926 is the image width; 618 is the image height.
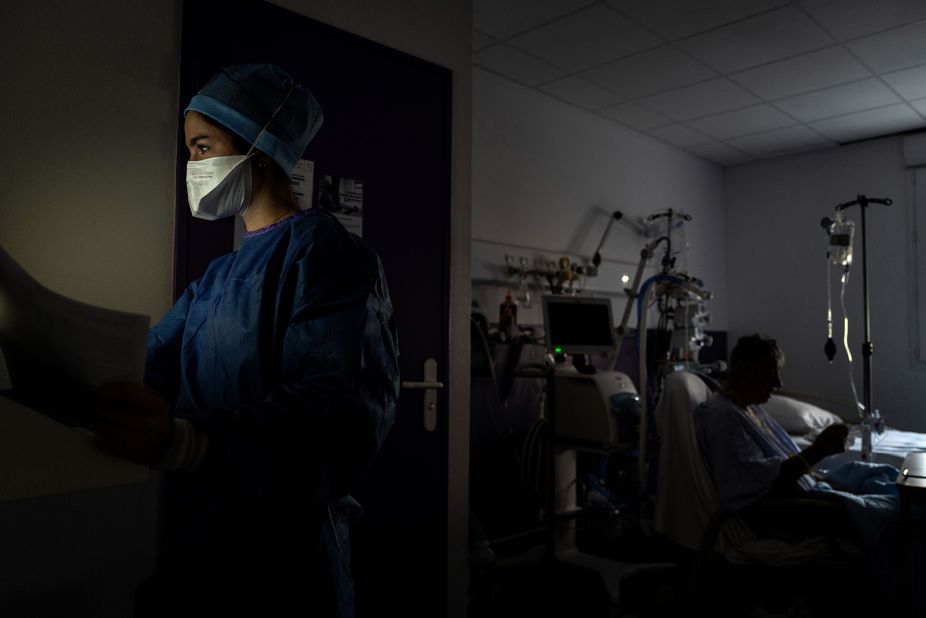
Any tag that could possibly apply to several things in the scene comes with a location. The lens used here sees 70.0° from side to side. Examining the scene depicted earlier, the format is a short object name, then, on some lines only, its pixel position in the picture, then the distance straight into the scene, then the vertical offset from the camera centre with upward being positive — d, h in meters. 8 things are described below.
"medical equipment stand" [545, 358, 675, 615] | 2.81 -0.77
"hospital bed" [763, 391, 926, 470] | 2.79 -0.48
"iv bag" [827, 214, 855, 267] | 3.14 +0.46
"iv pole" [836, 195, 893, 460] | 2.62 -0.16
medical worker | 0.85 -0.07
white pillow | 3.70 -0.44
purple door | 1.92 +0.38
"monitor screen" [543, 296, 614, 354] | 2.93 +0.05
